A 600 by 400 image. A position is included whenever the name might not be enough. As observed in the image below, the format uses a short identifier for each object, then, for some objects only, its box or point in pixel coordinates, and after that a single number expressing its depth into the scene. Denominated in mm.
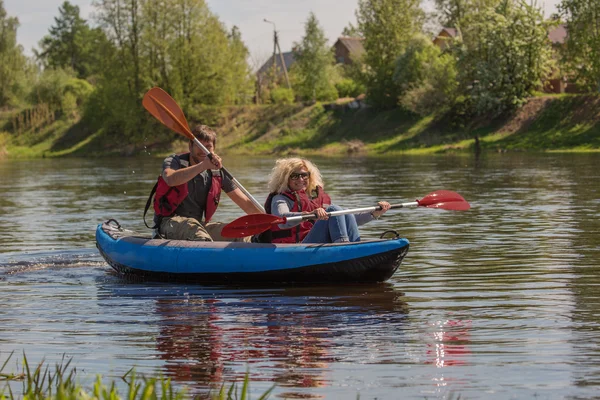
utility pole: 60722
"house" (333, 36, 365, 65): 77750
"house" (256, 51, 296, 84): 59012
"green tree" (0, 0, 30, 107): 63344
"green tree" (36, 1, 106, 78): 86938
